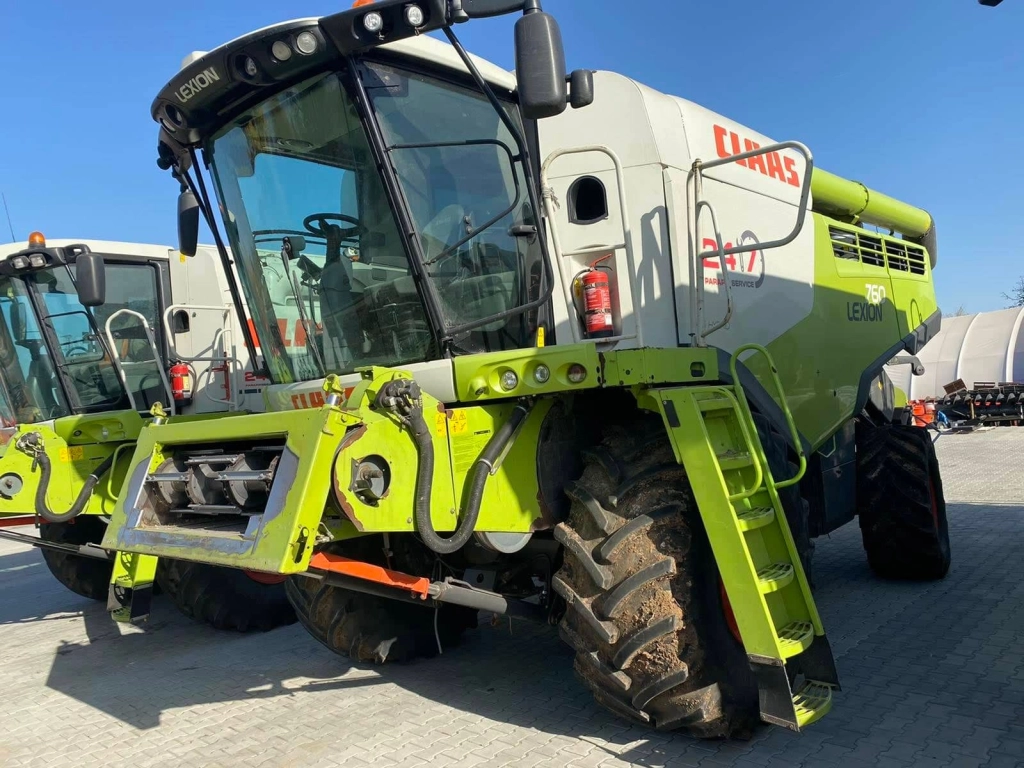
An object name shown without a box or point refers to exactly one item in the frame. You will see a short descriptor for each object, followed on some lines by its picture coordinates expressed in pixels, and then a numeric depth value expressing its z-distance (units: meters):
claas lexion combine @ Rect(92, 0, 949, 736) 3.02
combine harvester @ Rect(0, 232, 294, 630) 5.70
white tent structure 21.48
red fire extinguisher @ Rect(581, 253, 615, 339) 3.59
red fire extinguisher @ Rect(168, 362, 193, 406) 6.57
